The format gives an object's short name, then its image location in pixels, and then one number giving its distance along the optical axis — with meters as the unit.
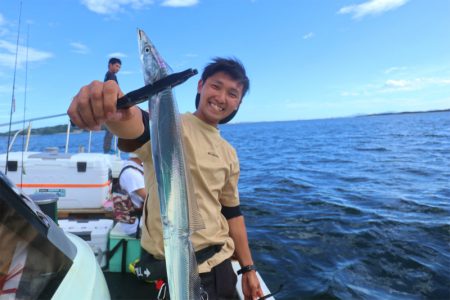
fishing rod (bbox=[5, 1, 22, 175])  2.78
